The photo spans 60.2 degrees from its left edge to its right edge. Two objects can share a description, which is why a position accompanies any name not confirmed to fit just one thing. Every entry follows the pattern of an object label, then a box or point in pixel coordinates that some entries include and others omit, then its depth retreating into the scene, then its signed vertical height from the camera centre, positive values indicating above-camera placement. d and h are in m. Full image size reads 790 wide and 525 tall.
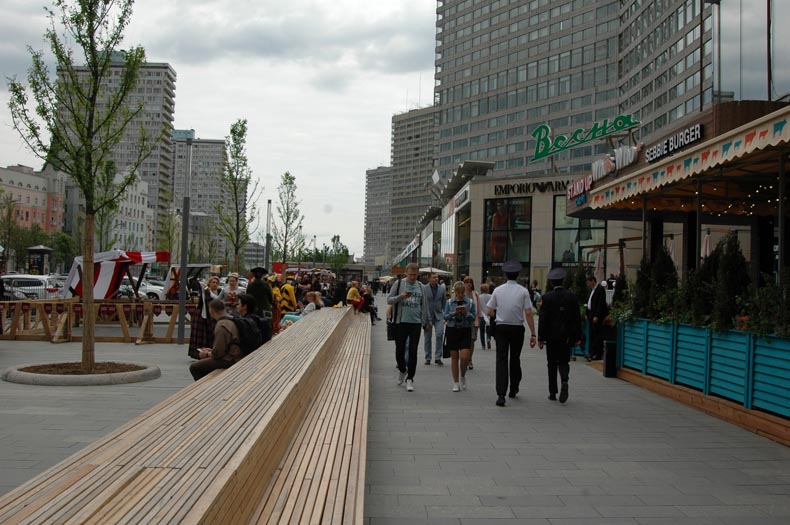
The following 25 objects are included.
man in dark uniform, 9.28 -0.80
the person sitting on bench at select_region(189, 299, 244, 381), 7.71 -1.03
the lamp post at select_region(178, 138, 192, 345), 14.59 +0.03
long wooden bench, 2.67 -1.00
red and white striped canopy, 20.25 -0.47
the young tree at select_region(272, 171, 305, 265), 44.87 +3.75
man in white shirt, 8.98 -0.76
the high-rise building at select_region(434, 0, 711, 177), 76.31 +26.38
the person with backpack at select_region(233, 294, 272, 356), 8.06 -0.76
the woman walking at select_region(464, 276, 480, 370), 13.91 -0.51
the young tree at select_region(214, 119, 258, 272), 27.61 +3.38
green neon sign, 27.31 +6.01
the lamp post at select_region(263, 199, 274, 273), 26.89 +1.23
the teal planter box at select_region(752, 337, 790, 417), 6.77 -1.02
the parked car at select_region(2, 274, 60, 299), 28.17 -1.28
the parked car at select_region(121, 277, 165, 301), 35.10 -1.62
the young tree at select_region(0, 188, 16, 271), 57.44 +2.45
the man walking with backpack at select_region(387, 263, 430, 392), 10.04 -0.69
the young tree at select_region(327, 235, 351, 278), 110.89 +1.51
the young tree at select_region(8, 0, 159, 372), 10.12 +2.36
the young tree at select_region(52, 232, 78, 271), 83.06 +1.06
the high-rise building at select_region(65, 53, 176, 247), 149.62 +31.21
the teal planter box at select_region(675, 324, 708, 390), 8.61 -1.08
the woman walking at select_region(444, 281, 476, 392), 10.18 -1.00
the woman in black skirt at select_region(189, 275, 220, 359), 11.62 -1.16
